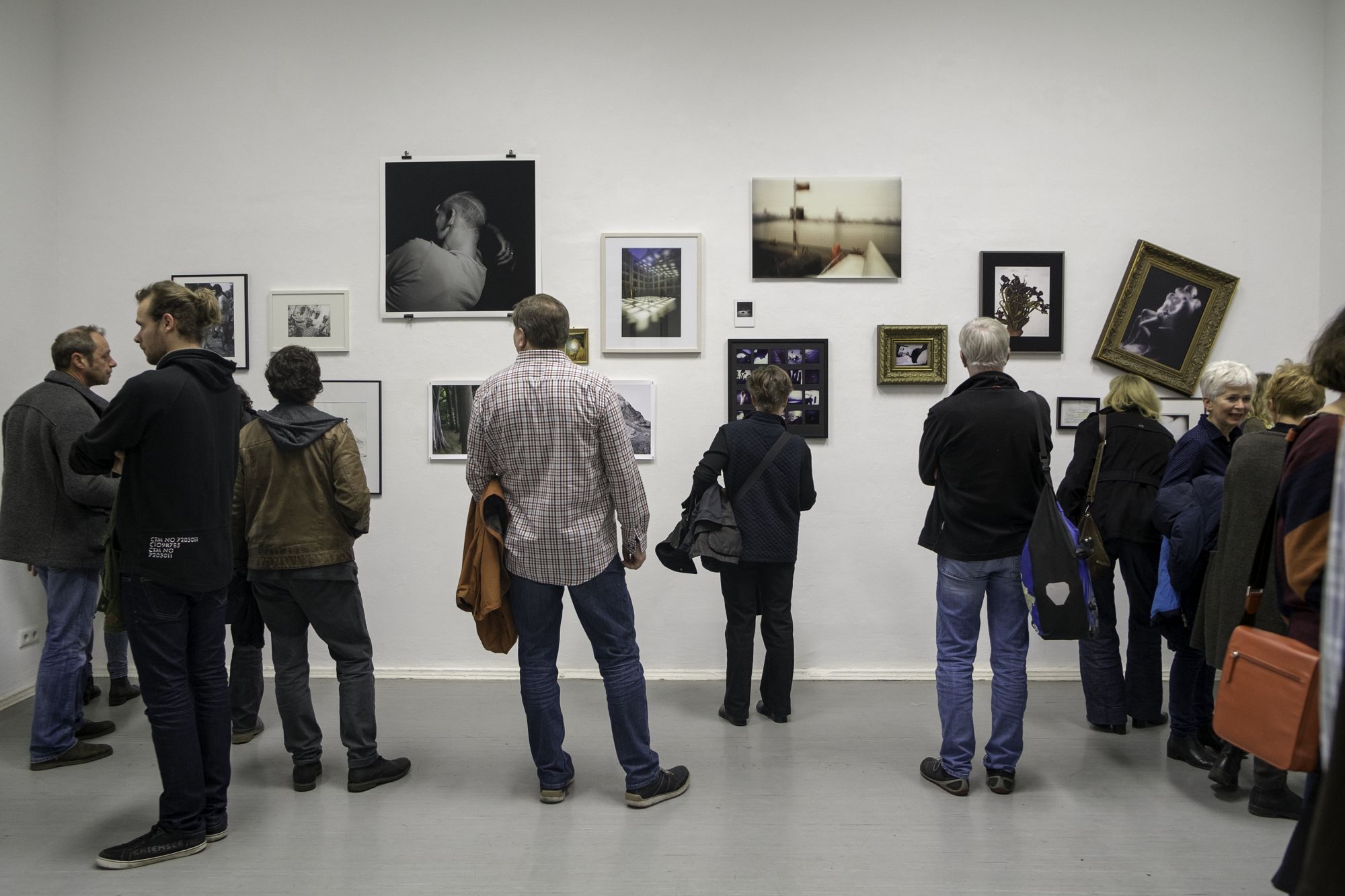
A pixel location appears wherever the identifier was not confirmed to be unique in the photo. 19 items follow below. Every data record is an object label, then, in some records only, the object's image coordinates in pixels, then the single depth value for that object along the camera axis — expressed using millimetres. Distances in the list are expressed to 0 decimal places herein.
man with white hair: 3355
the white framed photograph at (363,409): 5043
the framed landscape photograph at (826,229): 4953
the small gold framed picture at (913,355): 4941
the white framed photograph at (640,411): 4996
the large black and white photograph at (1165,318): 4938
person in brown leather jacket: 3455
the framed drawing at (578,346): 4961
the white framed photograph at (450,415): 5027
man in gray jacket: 3740
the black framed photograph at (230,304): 5035
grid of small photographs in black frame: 4973
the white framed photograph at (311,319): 5027
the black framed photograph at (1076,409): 4992
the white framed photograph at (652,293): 4969
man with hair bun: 2887
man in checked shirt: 3191
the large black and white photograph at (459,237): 4988
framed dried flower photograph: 4930
